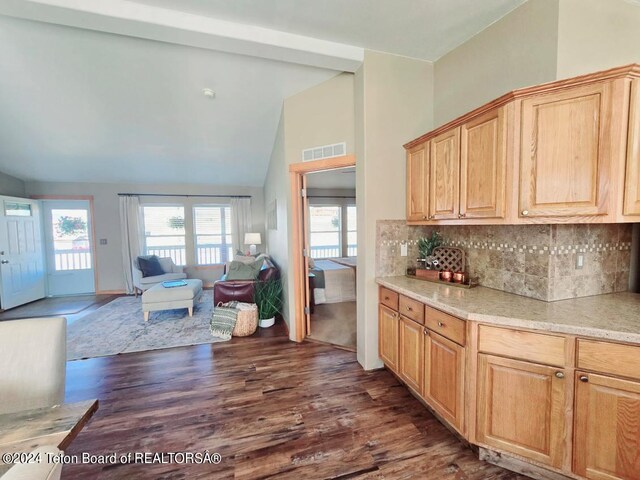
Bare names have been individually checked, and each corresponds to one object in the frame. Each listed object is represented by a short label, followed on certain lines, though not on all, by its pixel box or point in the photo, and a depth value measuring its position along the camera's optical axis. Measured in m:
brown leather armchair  4.07
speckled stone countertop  1.33
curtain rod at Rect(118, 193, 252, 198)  5.99
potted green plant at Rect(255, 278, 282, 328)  3.95
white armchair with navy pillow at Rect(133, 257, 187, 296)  5.39
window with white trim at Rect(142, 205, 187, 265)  6.34
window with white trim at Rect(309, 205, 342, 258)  7.68
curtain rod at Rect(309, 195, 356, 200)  7.54
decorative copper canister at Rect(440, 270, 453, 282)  2.33
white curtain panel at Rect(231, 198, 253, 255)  6.72
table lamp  6.49
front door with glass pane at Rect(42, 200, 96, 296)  5.78
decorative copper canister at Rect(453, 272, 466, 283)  2.28
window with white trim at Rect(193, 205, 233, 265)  6.69
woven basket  3.62
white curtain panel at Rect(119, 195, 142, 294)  5.98
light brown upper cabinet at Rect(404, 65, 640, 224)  1.42
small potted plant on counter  2.49
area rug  3.26
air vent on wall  2.96
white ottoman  4.10
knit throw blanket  3.60
